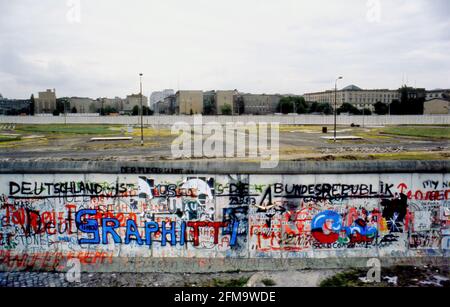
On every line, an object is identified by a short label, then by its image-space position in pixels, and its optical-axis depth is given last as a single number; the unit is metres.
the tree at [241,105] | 156.62
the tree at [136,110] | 137.56
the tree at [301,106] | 142.88
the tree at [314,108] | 146.88
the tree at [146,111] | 124.94
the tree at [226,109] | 135.25
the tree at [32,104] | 161.75
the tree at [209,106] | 147.96
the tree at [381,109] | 129.82
